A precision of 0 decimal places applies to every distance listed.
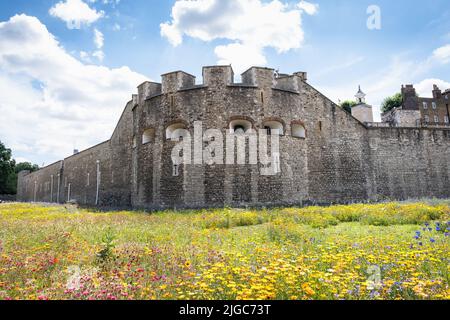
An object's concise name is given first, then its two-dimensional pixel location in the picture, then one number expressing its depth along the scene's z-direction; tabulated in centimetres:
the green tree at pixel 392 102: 4588
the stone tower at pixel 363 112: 2670
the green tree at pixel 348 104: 4376
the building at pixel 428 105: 3588
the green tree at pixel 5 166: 5041
